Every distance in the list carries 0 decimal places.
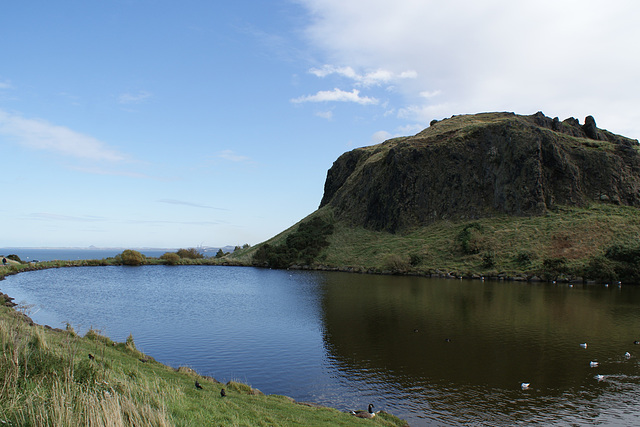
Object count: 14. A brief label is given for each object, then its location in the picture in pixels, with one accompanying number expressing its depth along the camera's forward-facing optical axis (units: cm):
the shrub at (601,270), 6575
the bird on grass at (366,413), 1628
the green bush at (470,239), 8438
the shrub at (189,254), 13175
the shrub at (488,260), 7744
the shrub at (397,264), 8500
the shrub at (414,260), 8669
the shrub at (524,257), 7500
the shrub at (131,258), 11394
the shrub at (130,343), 2228
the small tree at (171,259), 11638
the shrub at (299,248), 10775
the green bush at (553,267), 6902
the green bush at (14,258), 10339
